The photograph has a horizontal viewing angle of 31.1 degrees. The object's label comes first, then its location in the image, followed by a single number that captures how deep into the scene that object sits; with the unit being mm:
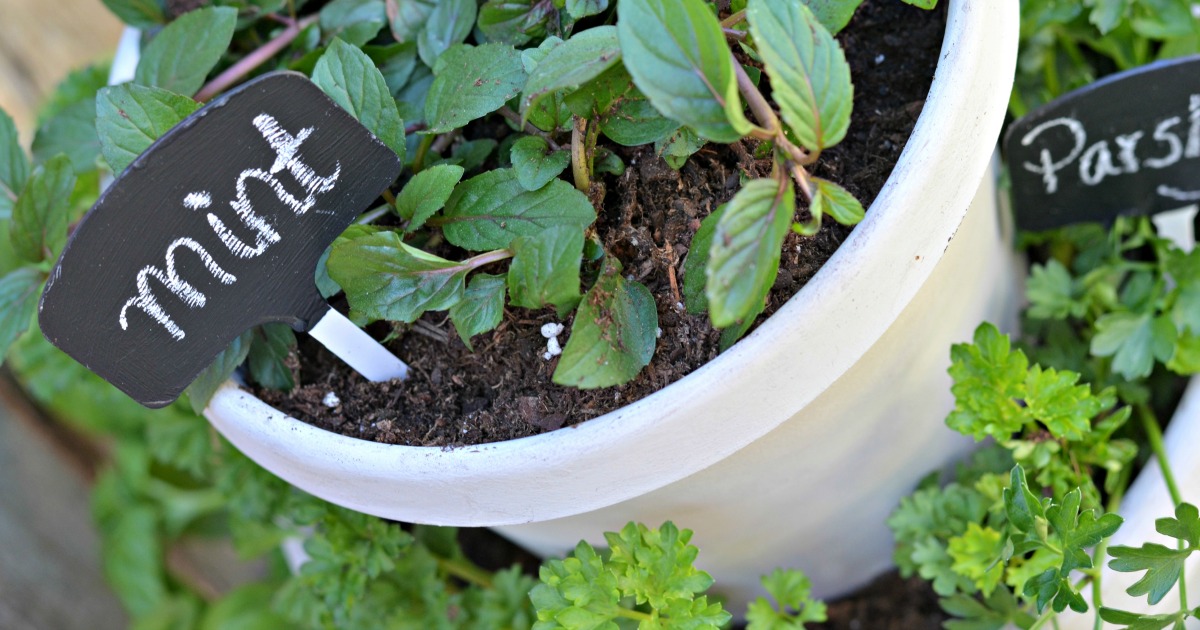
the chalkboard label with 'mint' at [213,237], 513
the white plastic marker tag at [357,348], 554
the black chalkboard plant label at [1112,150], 589
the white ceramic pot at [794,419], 514
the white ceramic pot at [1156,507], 573
